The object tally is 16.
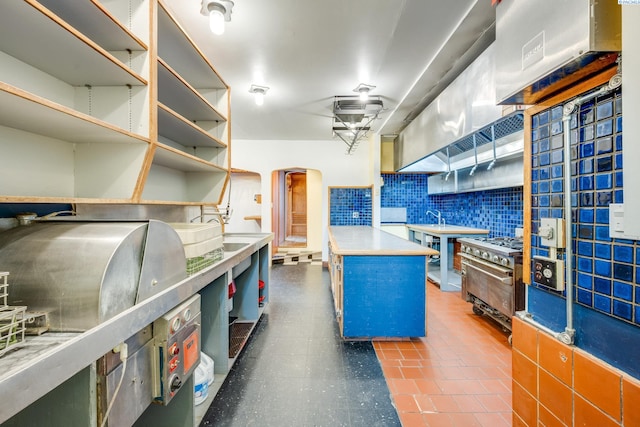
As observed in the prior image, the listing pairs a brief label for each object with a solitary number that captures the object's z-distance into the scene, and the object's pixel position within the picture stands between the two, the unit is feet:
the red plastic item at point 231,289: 7.63
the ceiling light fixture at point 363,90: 10.54
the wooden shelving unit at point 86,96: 3.61
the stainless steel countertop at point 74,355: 2.13
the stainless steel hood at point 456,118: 7.50
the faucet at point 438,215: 17.16
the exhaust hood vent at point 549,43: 2.80
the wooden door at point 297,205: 30.78
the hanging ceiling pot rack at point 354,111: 12.03
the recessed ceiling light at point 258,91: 10.77
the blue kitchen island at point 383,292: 8.21
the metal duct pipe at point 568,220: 3.41
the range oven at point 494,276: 8.20
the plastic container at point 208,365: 6.01
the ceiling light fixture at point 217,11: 6.07
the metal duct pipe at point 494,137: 10.27
